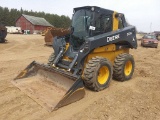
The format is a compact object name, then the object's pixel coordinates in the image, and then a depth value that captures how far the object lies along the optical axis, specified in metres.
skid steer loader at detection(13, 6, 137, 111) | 3.08
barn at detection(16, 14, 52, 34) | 33.55
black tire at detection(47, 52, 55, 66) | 4.01
